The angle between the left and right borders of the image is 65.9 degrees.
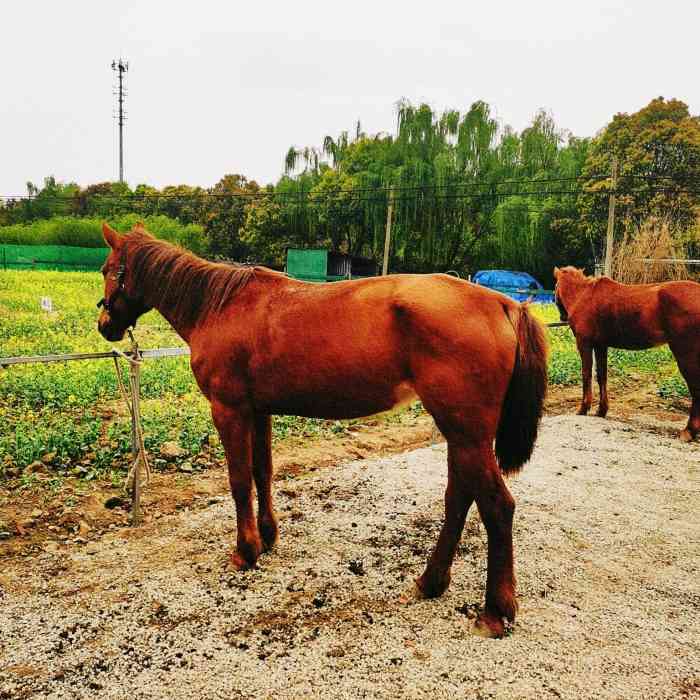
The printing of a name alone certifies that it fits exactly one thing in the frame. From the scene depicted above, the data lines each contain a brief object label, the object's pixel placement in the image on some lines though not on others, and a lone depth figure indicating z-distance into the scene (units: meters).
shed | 29.23
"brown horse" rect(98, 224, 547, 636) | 2.52
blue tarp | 24.04
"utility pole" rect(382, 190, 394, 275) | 23.58
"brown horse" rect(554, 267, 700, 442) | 6.16
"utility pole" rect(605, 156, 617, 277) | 11.80
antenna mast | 56.16
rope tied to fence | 3.65
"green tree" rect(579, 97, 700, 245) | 23.16
